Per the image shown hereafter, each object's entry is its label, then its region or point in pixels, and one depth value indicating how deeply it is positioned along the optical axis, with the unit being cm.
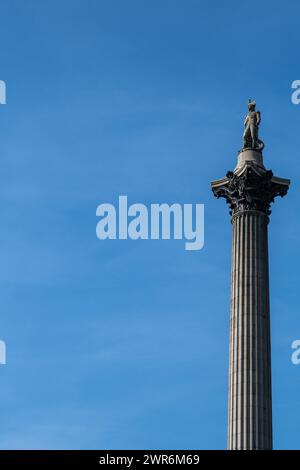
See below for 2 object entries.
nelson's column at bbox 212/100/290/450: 7225
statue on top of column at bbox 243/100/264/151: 8000
